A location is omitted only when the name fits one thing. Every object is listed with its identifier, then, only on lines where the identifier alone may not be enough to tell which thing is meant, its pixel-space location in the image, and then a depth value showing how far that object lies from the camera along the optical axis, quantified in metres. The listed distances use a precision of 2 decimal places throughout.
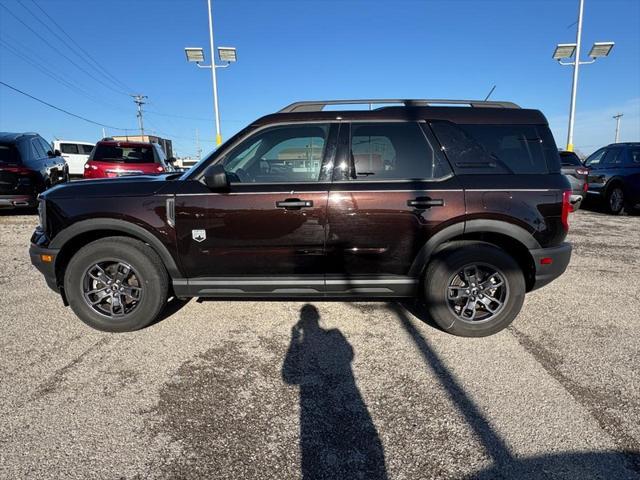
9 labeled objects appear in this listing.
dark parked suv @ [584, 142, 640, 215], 9.61
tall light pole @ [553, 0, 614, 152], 17.47
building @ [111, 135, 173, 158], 31.75
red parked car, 8.78
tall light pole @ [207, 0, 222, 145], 18.41
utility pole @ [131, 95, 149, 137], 65.06
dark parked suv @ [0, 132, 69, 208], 8.00
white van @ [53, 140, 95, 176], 23.72
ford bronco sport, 3.29
